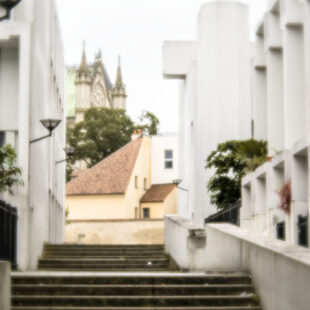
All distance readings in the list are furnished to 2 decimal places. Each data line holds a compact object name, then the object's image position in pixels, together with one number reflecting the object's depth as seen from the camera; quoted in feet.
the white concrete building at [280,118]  62.69
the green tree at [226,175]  102.74
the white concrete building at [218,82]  128.88
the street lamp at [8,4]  37.29
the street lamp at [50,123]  70.08
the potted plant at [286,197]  64.34
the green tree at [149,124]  273.54
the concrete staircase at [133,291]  34.81
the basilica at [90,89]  418.31
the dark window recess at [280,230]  68.03
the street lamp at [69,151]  97.86
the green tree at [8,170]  59.36
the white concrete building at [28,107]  65.46
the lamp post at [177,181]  139.05
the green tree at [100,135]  278.46
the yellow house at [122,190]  217.36
